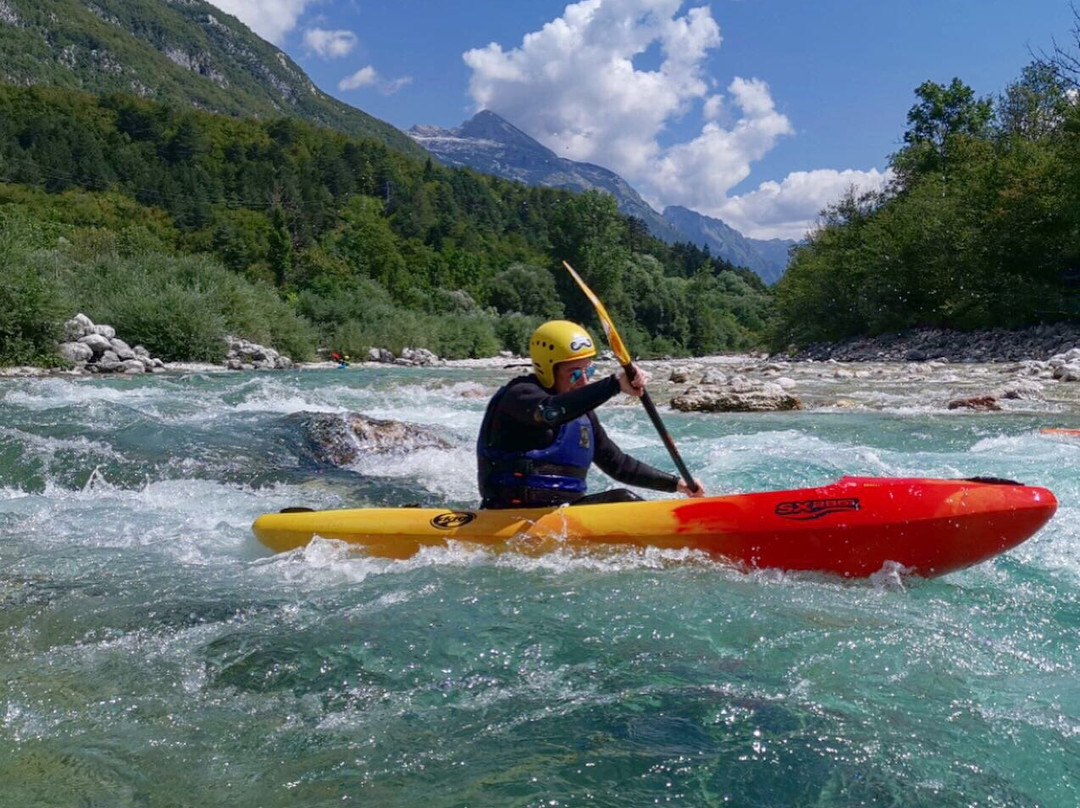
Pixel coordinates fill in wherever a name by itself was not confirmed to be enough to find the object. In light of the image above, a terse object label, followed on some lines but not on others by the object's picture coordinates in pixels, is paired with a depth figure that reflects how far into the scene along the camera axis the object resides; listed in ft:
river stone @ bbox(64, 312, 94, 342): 63.05
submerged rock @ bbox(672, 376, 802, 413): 37.76
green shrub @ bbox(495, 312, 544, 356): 139.44
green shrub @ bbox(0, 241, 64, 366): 55.42
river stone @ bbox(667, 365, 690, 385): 54.54
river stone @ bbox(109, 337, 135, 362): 63.67
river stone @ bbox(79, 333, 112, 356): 62.64
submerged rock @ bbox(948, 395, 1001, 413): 34.47
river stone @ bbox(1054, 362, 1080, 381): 43.19
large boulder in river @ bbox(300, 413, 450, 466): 25.30
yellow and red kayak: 12.21
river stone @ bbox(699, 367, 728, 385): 49.93
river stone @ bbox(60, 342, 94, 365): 59.36
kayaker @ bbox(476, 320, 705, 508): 13.82
